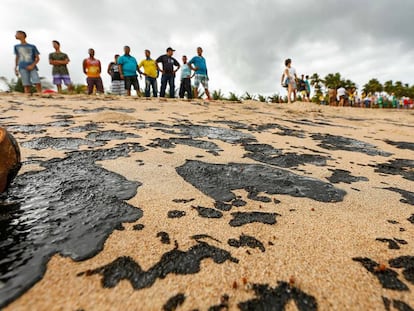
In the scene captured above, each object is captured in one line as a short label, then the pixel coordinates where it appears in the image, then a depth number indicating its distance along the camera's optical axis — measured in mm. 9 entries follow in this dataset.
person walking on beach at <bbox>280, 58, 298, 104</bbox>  7591
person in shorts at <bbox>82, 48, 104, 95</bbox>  6566
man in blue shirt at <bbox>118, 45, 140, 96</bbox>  6512
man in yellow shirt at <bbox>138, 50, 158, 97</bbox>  6680
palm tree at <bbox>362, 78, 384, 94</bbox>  46406
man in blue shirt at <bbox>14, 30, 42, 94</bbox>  5461
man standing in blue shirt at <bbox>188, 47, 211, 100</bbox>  6691
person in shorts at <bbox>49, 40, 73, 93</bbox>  6117
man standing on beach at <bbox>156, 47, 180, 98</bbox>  6645
